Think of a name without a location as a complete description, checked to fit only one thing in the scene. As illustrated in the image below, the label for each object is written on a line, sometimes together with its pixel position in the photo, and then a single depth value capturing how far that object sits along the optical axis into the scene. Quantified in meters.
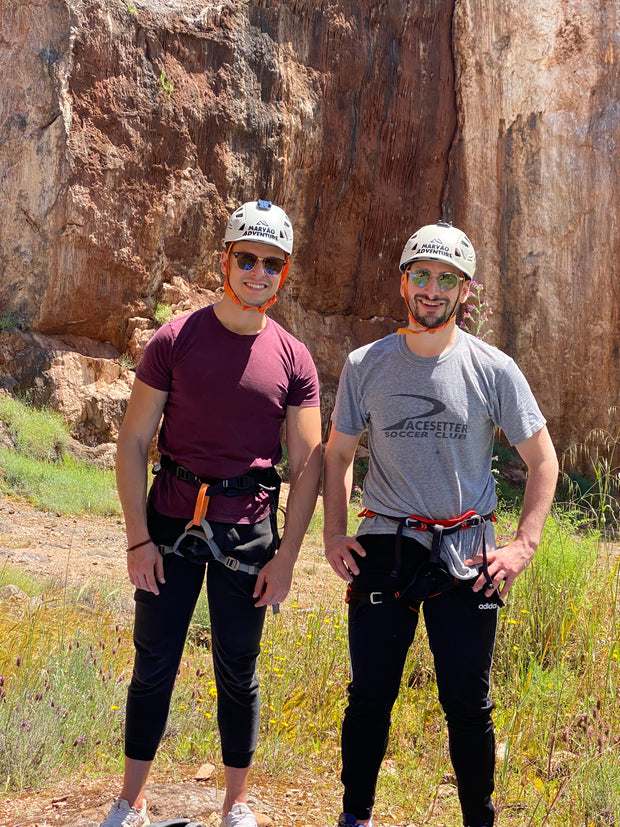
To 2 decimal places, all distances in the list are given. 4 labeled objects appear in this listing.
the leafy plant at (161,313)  13.13
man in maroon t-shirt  2.76
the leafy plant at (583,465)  14.34
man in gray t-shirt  2.61
